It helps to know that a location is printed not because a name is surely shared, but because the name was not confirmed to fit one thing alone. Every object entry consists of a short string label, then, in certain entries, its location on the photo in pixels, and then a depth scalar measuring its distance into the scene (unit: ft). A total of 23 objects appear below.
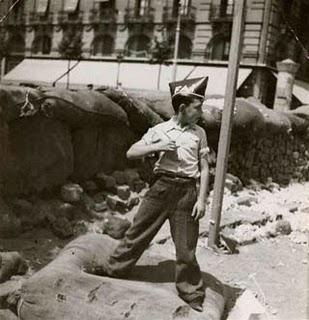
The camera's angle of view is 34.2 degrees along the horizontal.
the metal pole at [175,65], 61.62
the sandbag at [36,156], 17.35
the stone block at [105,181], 21.31
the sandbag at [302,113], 40.31
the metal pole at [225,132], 18.62
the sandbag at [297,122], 37.63
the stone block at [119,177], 22.16
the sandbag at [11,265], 13.43
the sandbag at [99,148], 20.49
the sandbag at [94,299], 11.50
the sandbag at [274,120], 32.79
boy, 11.82
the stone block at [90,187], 20.58
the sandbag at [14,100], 16.60
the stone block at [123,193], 21.47
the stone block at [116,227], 18.07
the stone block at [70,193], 19.10
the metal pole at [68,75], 65.45
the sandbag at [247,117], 29.27
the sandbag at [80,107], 18.53
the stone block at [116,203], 20.68
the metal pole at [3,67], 79.15
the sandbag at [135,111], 22.34
